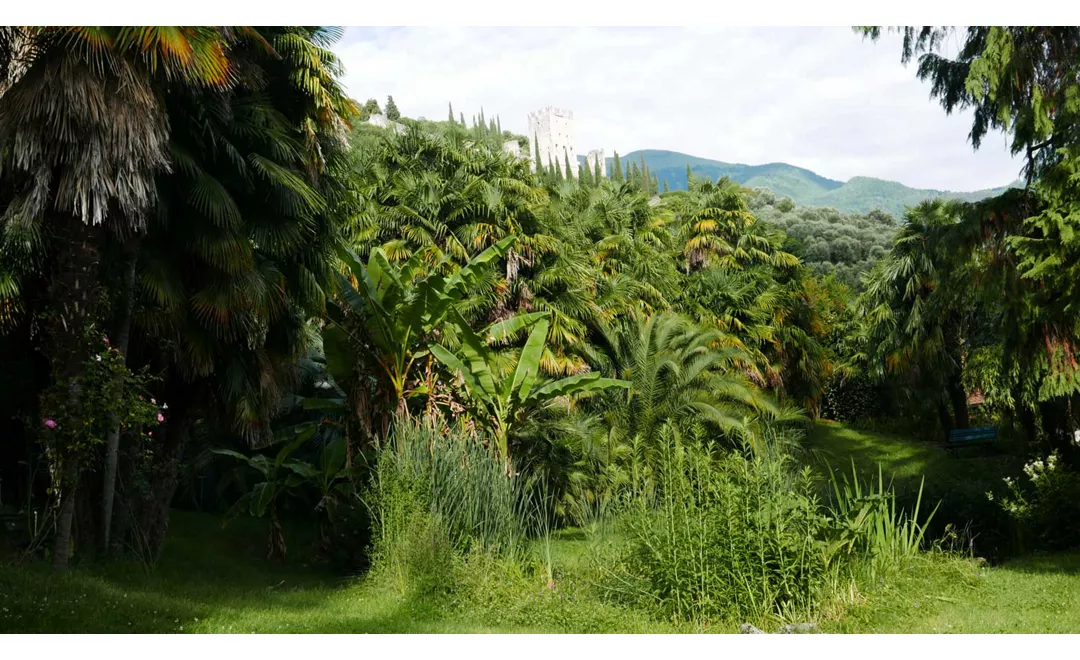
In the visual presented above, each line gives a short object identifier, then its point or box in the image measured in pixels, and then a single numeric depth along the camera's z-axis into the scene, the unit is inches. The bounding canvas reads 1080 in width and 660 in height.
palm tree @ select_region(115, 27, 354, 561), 405.4
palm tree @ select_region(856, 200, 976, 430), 1043.9
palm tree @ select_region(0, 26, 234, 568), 317.1
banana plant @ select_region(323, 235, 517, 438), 498.0
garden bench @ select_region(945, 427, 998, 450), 1089.4
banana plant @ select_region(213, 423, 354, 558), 506.9
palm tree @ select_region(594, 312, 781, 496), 730.2
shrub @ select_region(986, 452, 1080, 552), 503.5
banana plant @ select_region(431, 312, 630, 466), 506.9
